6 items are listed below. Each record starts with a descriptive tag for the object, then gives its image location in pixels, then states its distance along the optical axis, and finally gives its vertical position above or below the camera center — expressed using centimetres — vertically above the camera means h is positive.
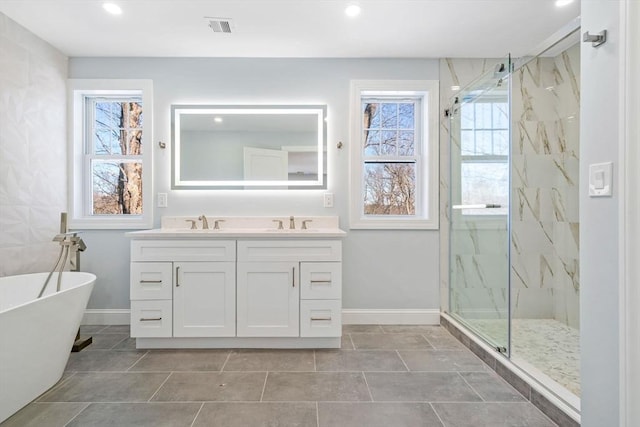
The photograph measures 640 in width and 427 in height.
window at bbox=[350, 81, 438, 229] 293 +47
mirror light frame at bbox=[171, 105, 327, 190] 291 +55
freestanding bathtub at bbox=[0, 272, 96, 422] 154 -65
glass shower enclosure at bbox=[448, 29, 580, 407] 241 +6
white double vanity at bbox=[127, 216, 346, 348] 234 -53
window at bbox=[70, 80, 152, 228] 294 +47
